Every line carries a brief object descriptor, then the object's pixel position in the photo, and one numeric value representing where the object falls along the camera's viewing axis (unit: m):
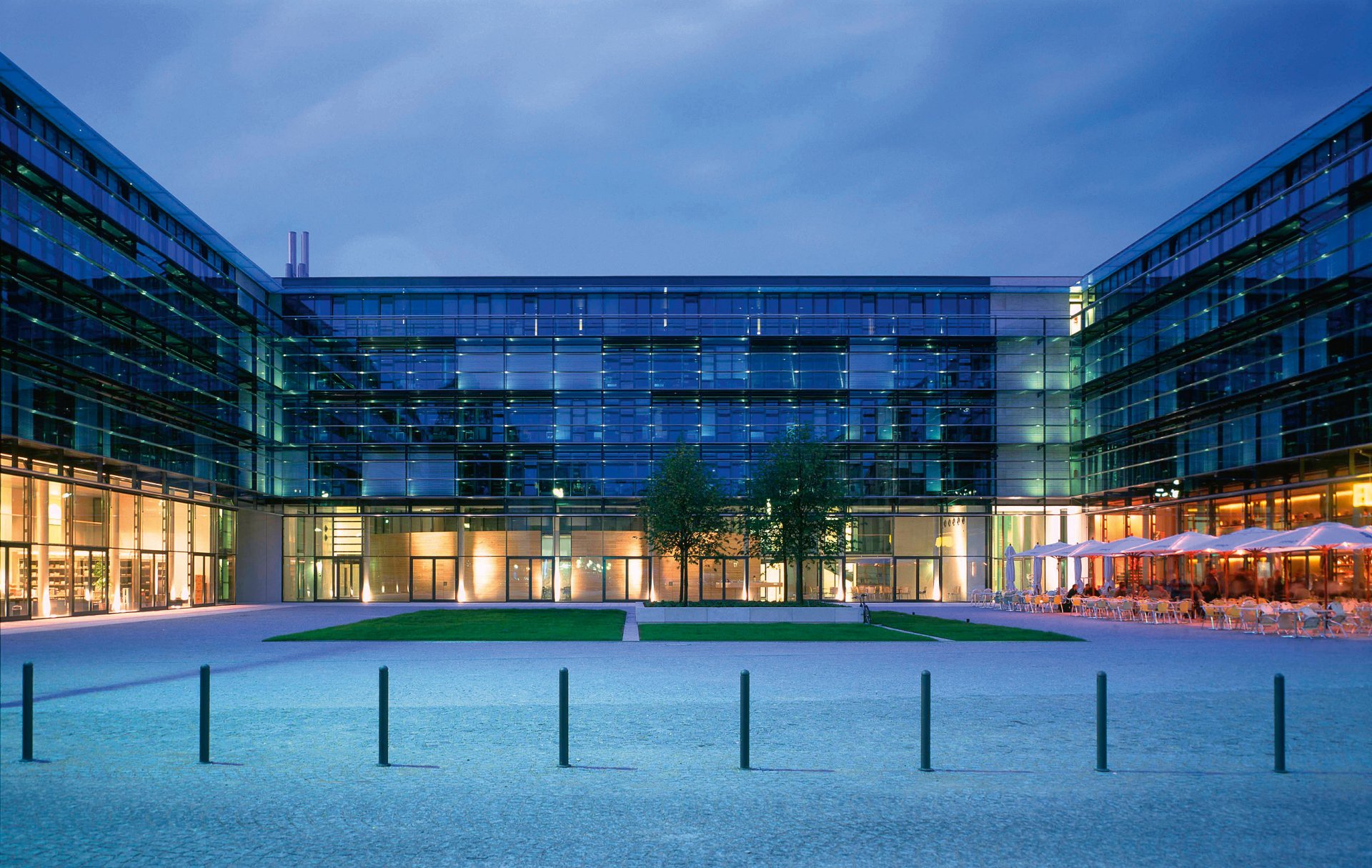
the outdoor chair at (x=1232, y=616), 31.23
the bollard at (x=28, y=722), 10.41
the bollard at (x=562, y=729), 10.17
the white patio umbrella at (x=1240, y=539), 32.41
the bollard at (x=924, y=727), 9.84
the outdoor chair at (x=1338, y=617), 29.44
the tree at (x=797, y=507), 41.31
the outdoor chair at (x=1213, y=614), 32.65
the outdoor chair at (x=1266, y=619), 29.65
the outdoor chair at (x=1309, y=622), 28.69
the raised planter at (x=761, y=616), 37.06
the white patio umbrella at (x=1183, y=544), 34.69
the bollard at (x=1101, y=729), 9.94
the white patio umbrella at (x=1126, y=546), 38.47
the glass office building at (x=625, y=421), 56.78
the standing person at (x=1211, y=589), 39.97
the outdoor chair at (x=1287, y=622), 29.08
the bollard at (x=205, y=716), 10.45
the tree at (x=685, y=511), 42.31
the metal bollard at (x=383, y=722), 10.32
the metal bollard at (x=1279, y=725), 9.96
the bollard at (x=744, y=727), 9.98
